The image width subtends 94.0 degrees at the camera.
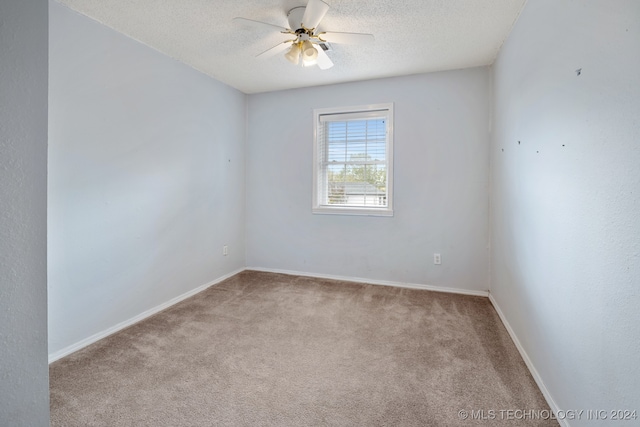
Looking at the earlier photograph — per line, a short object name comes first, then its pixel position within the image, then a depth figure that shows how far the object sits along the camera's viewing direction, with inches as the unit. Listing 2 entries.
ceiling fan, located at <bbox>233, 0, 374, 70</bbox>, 78.7
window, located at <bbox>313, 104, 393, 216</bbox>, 144.8
